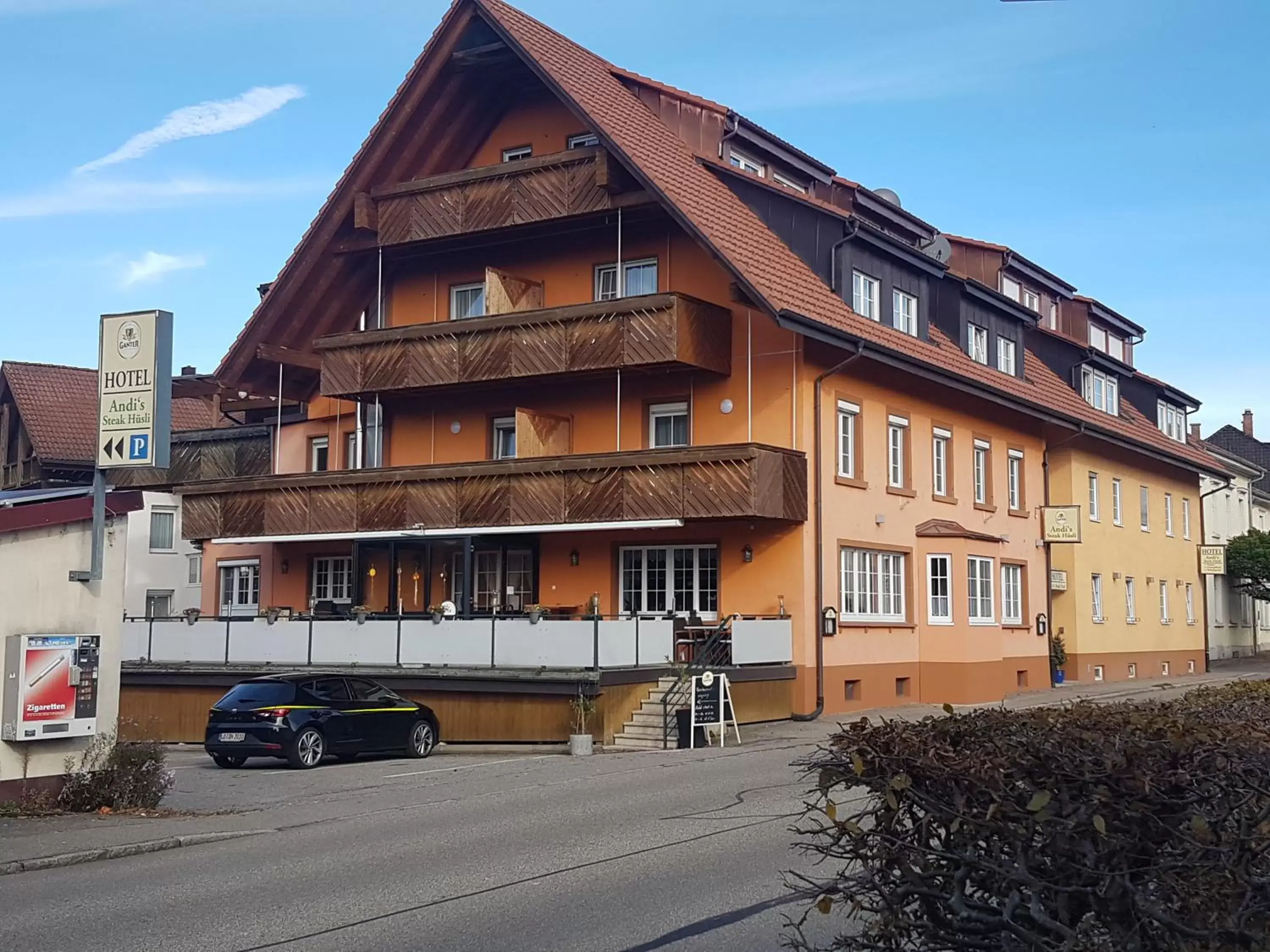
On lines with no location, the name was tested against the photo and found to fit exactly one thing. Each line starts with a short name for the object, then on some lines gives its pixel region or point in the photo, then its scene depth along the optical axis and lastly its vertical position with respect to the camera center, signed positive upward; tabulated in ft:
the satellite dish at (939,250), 122.72 +31.62
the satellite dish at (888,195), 128.47 +37.86
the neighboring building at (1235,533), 176.35 +12.43
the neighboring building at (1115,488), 127.34 +13.79
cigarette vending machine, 47.44 -1.42
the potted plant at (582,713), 75.31 -3.64
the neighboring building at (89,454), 142.00 +19.71
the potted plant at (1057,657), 123.85 -1.60
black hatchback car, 69.36 -3.76
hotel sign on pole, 50.39 +8.33
